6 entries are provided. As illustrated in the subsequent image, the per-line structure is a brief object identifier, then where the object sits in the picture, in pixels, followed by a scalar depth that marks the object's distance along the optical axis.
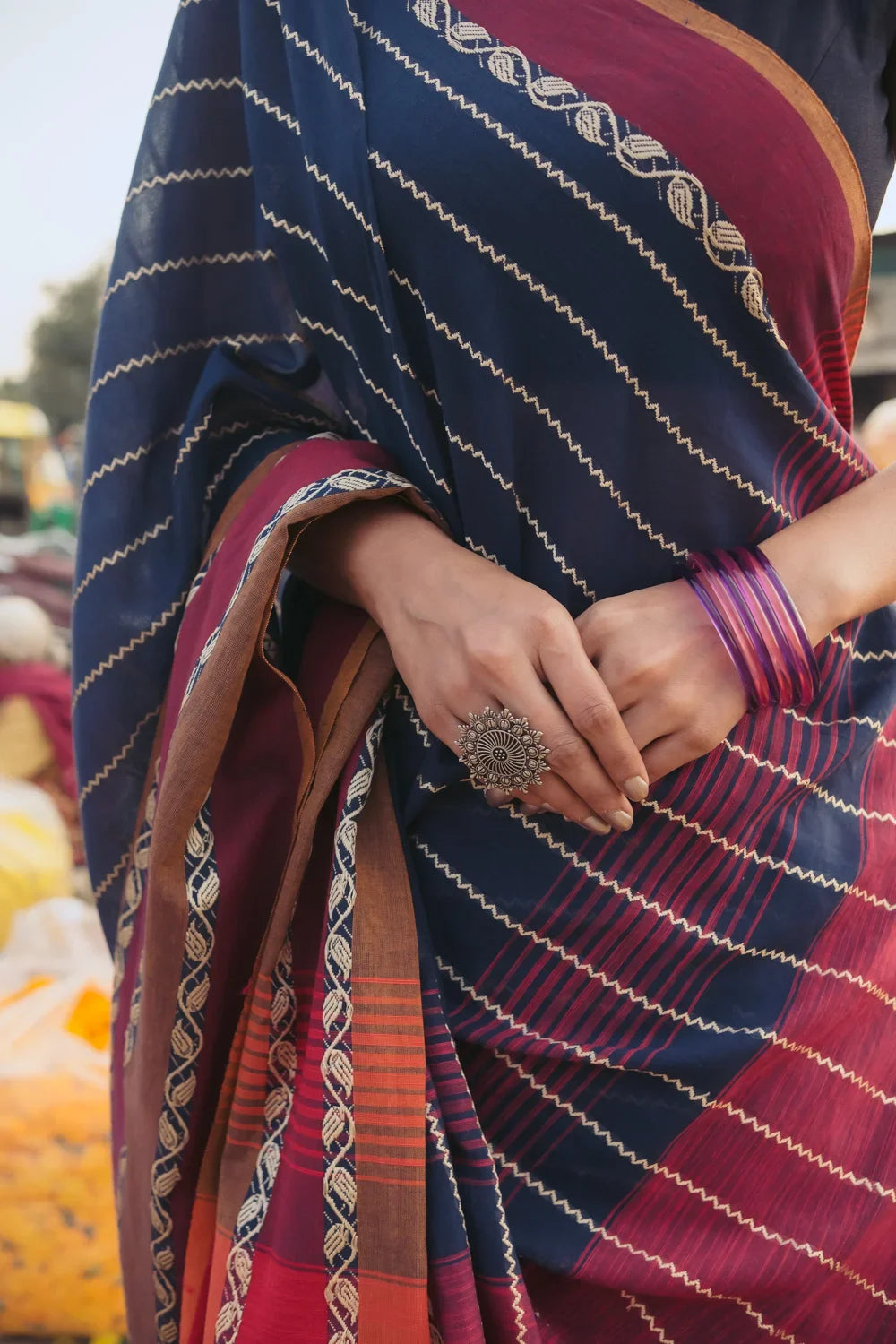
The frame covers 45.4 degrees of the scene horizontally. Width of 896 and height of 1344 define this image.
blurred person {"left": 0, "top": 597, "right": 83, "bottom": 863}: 3.03
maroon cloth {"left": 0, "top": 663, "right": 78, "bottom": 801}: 3.04
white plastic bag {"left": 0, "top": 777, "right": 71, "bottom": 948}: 2.43
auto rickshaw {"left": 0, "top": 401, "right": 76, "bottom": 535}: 10.76
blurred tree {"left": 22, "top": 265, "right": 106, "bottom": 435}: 14.88
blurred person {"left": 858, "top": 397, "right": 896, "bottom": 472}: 2.31
